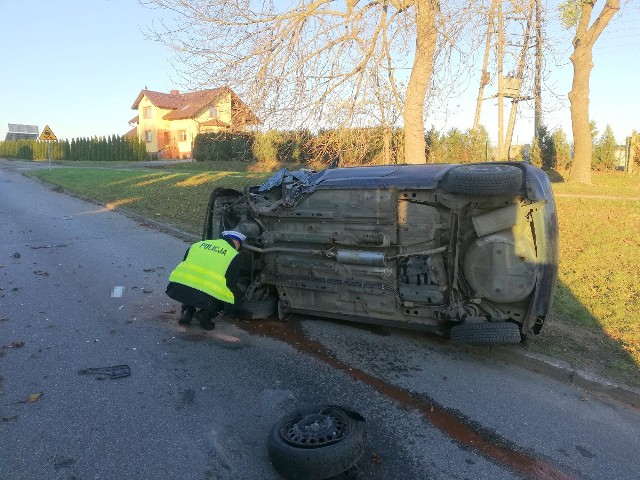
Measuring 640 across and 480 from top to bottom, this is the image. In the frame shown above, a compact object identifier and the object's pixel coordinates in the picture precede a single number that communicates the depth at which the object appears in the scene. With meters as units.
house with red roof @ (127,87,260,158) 49.59
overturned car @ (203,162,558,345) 4.45
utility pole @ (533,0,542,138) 9.77
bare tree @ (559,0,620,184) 14.29
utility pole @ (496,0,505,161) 9.64
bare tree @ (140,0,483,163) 9.75
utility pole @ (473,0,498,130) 9.45
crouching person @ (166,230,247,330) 5.29
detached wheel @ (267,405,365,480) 2.94
